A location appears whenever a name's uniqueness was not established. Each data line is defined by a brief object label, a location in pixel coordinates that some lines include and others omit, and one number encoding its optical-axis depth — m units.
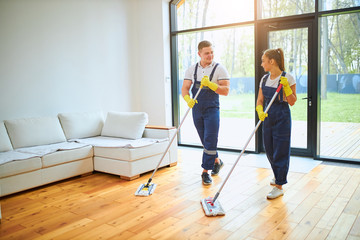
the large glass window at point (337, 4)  4.27
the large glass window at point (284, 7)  4.62
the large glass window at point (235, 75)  5.24
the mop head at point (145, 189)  3.33
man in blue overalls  3.52
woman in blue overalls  2.99
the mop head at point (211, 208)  2.74
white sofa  3.49
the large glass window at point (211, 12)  5.20
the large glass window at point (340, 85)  4.36
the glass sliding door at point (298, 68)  4.70
